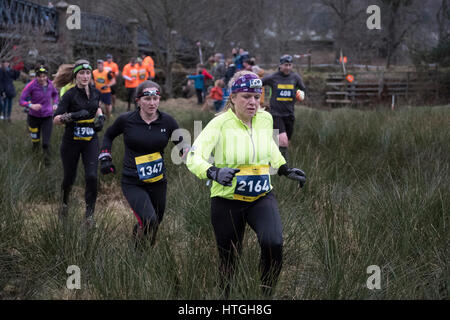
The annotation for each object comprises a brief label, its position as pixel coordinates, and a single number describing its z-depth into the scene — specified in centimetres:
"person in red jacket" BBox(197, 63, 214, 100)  2094
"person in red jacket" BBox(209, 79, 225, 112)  1798
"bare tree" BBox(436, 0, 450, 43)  2525
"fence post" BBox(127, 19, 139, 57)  2517
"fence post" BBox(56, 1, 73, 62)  2003
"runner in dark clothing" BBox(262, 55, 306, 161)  980
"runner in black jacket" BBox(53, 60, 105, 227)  660
